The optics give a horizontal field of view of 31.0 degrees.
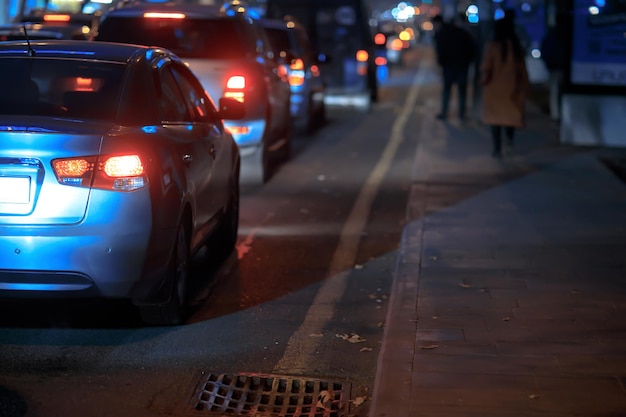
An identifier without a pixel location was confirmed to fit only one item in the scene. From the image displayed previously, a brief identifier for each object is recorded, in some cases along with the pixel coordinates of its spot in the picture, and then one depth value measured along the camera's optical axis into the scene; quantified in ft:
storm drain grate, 18.33
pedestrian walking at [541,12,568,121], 61.31
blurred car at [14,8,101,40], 57.41
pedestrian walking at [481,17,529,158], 49.52
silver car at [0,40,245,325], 20.30
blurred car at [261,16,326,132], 63.26
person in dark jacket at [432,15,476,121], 70.95
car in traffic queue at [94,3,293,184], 39.32
